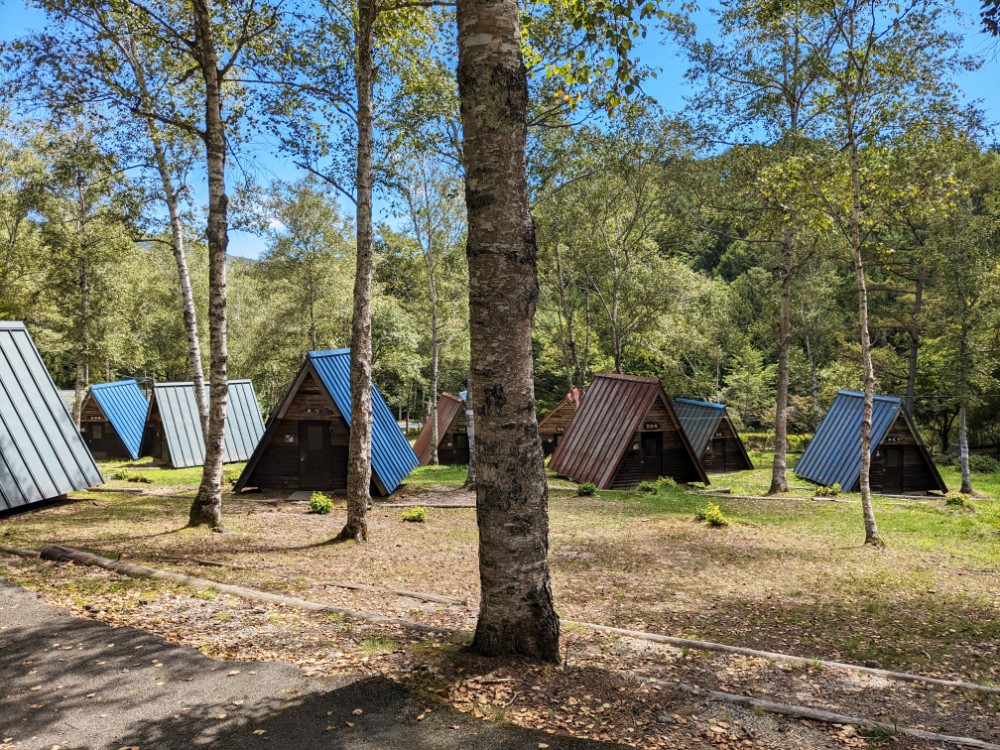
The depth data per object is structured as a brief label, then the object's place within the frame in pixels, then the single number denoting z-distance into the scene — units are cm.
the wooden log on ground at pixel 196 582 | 695
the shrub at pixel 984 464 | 3303
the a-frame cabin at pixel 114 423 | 3130
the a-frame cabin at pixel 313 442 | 1792
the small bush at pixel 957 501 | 1972
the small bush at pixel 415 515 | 1448
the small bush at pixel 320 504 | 1498
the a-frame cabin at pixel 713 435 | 2948
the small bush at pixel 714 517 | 1436
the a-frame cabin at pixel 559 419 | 3359
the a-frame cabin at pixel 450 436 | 3403
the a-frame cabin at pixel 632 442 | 2223
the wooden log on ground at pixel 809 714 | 463
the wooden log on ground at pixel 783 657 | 598
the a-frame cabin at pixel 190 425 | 2850
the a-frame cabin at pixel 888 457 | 2327
